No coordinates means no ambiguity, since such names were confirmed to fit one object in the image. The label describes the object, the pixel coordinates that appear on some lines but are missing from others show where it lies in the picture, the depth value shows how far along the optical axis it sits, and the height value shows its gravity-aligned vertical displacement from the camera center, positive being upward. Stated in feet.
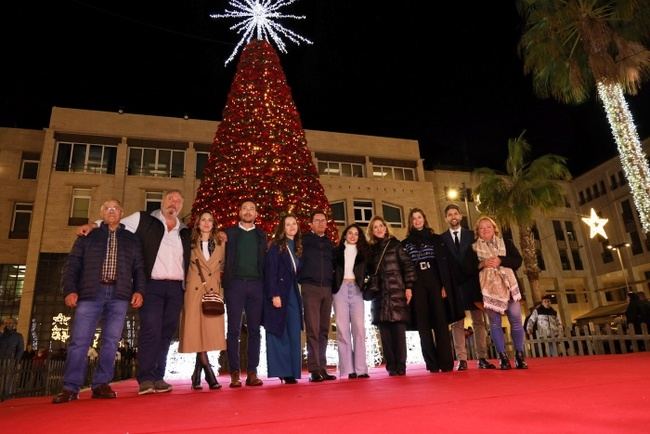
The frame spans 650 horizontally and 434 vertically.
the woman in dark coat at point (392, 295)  21.45 +2.55
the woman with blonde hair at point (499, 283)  20.65 +2.70
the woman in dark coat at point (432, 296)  22.30 +2.50
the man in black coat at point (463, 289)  22.79 +2.80
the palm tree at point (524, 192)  67.87 +21.91
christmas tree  37.76 +16.40
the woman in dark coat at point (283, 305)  19.48 +2.17
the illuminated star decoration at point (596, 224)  52.34 +12.70
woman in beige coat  18.25 +2.34
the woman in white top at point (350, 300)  21.17 +2.43
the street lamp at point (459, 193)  65.56 +26.01
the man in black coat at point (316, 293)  20.44 +2.71
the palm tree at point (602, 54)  43.83 +27.86
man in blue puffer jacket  16.22 +2.72
